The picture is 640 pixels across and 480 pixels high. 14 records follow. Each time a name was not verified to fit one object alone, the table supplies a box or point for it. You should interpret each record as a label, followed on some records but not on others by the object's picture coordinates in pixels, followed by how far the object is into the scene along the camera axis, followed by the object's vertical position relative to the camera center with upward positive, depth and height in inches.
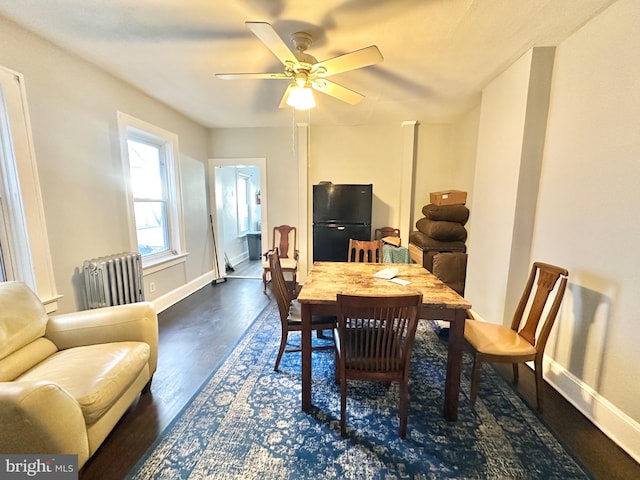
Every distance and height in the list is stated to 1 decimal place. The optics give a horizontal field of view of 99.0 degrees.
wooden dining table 65.8 -25.2
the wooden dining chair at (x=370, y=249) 121.3 -20.4
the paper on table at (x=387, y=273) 86.7 -22.8
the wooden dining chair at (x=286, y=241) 180.8 -25.2
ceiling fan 65.6 +36.7
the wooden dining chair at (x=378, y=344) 54.9 -31.5
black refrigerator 157.6 -8.1
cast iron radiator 93.2 -27.7
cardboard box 137.1 +2.7
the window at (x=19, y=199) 72.5 +0.9
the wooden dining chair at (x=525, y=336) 67.6 -35.4
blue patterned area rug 54.5 -52.7
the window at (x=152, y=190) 115.0 +6.1
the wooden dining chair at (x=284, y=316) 81.7 -35.4
